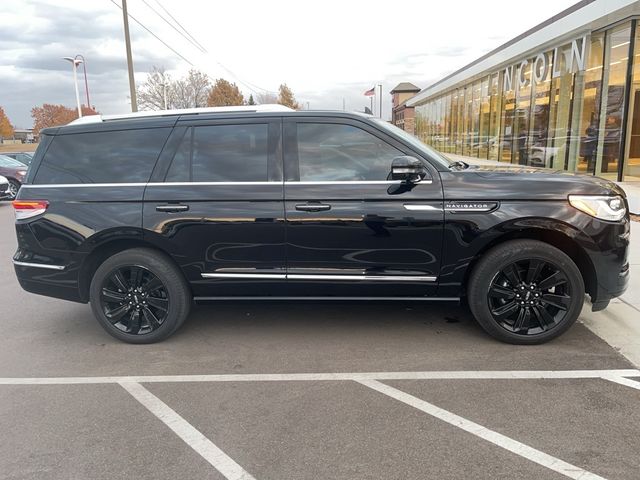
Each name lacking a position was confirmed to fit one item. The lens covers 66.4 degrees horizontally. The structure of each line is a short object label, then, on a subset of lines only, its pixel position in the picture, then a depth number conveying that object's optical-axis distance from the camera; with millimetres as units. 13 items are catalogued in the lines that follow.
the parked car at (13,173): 16016
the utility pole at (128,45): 18297
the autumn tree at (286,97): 67500
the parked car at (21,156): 19641
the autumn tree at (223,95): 52862
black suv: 3889
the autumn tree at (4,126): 89925
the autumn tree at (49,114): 90100
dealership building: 12562
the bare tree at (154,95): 50250
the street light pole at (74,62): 33688
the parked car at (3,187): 14774
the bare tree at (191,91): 52031
